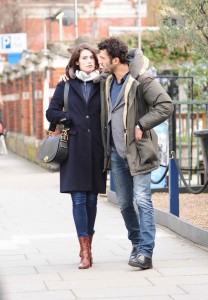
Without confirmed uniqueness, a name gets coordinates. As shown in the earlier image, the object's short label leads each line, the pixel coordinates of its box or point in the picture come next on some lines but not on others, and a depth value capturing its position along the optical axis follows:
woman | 9.42
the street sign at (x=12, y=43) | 36.38
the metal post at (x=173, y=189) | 12.14
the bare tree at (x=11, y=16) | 64.94
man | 9.19
